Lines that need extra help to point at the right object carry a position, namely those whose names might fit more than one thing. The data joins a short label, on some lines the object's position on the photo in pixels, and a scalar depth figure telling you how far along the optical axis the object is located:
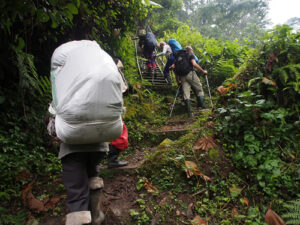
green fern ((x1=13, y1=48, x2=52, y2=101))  2.80
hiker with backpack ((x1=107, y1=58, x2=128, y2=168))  3.07
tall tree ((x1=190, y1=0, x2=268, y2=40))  27.08
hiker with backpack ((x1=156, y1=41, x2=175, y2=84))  8.26
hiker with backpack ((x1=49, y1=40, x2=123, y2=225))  1.41
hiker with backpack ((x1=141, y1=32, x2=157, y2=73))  8.73
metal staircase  8.76
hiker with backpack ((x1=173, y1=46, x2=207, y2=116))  5.86
